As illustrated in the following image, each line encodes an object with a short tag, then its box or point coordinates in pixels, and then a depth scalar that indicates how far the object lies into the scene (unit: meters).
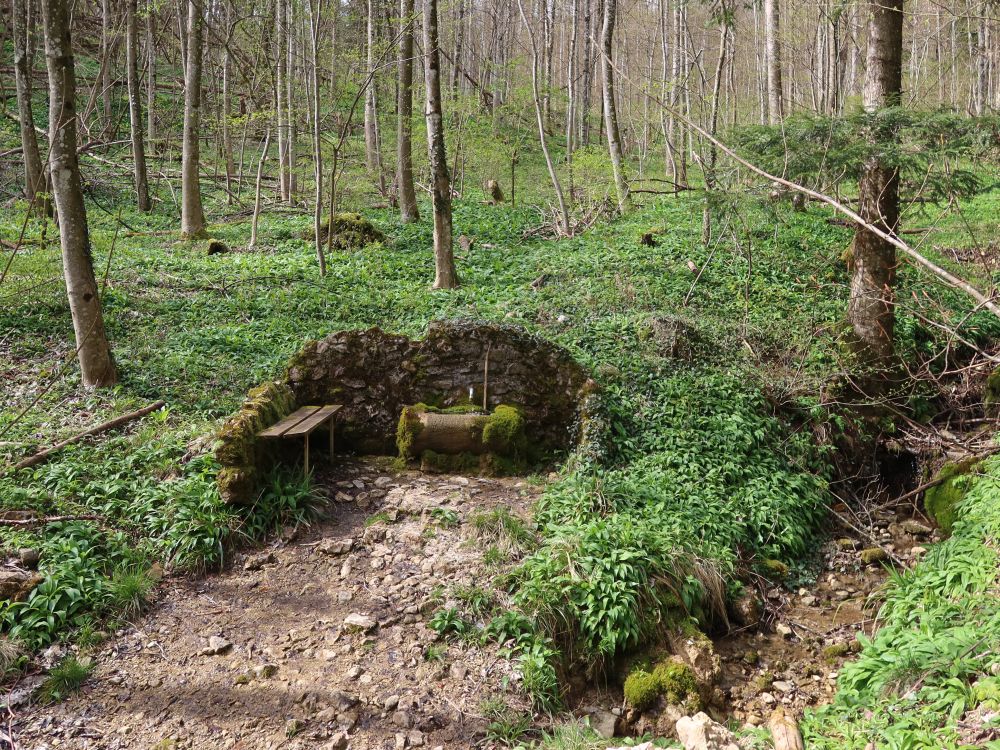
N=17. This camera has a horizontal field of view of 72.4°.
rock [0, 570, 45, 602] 4.77
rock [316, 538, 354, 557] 5.93
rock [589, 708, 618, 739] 4.51
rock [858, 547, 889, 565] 6.50
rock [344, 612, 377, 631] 5.08
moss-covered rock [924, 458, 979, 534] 6.59
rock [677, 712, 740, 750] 4.05
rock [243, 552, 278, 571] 5.71
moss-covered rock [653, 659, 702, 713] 4.64
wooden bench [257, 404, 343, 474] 6.26
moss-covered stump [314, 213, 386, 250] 14.07
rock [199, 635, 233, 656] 4.79
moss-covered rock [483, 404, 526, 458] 7.24
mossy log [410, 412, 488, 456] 7.25
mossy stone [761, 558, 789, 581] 6.21
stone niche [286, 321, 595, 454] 7.52
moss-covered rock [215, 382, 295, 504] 5.96
